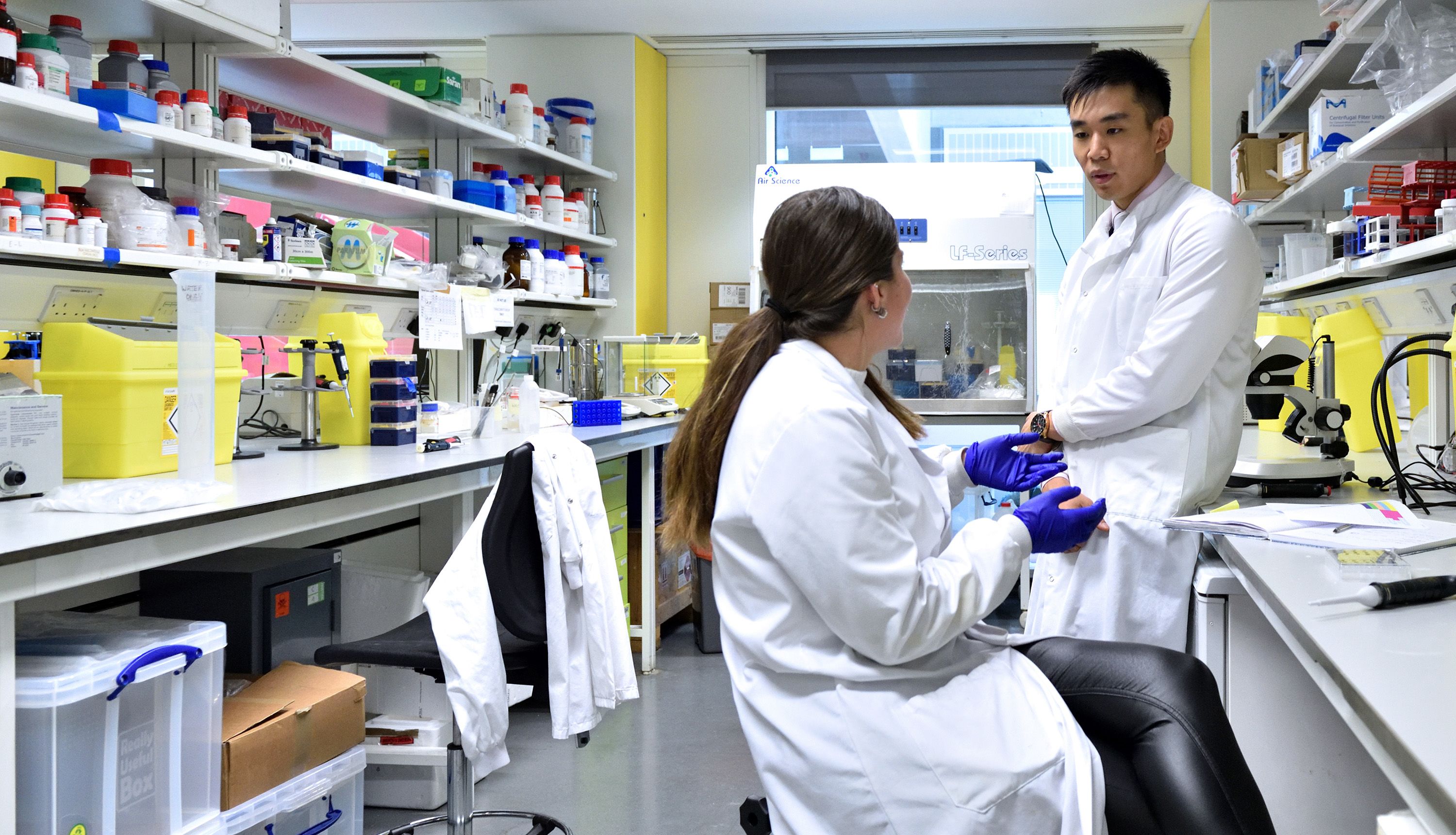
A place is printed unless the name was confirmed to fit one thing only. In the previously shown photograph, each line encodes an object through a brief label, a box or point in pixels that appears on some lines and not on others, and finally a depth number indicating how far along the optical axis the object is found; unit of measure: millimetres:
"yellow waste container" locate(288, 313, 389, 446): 3057
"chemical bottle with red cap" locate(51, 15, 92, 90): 2348
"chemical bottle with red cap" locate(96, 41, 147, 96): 2479
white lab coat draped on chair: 2139
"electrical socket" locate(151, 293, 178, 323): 2779
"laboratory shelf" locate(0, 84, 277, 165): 2201
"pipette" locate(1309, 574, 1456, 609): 1191
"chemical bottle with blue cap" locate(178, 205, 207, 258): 2650
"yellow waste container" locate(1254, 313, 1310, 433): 3467
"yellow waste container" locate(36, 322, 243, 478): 2146
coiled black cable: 1987
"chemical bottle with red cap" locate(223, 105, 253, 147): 2797
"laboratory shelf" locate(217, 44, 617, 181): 3186
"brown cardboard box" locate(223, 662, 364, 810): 1874
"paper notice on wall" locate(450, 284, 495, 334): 3496
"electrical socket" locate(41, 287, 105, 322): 2492
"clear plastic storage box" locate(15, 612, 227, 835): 1487
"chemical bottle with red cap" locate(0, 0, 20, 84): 2115
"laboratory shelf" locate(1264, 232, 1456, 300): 2395
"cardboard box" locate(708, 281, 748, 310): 5648
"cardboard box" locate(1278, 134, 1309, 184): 3557
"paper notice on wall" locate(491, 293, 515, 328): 3777
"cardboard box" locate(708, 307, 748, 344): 5612
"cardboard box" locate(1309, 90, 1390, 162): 3191
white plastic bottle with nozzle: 3512
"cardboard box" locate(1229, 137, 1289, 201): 4141
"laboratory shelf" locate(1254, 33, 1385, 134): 3240
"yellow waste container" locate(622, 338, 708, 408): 4688
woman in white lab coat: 1172
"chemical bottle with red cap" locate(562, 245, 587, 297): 4711
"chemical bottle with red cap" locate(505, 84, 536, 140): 4340
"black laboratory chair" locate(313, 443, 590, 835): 2041
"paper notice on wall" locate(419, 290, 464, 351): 3227
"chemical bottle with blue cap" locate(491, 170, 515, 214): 4137
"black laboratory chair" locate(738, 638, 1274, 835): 1208
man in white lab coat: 1898
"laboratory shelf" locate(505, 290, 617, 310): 4277
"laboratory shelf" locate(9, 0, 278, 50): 2537
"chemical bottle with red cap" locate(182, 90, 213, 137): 2648
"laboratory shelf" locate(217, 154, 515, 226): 3164
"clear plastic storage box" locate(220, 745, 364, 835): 1889
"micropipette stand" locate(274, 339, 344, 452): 2885
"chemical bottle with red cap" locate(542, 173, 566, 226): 4629
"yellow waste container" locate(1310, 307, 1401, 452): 2932
